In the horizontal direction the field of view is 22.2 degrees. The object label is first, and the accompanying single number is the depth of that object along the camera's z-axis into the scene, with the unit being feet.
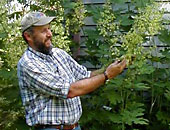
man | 10.51
